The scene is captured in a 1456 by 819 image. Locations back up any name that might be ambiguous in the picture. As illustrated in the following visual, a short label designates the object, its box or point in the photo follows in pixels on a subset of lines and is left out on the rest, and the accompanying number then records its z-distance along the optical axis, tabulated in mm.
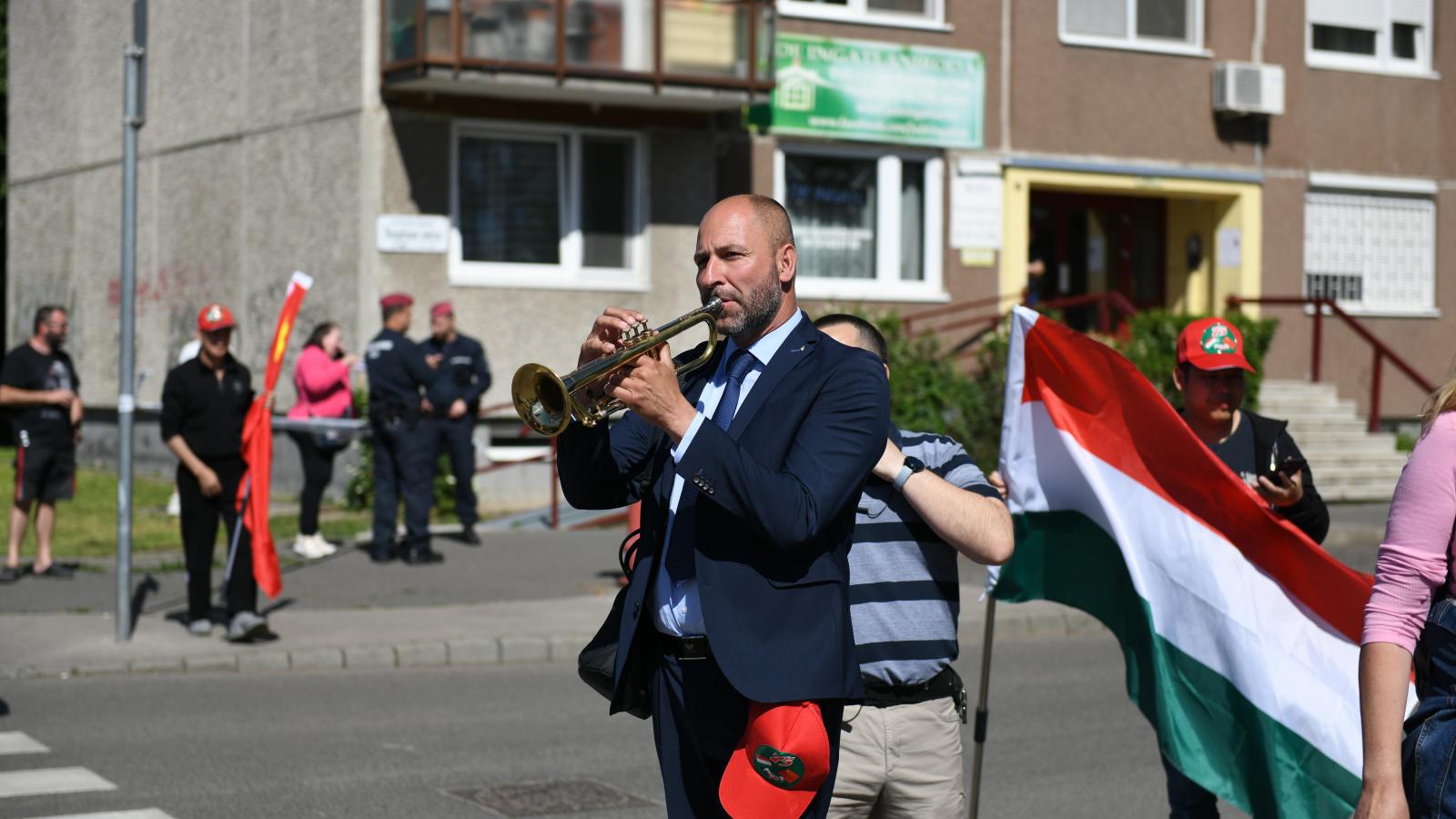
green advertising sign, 21078
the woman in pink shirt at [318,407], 15133
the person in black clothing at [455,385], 14977
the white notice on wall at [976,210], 22234
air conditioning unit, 23422
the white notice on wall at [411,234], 19422
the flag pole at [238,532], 11047
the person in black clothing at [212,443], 11031
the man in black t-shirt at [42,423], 13594
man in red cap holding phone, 5691
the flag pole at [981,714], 5926
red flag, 11180
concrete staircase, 20688
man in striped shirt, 4441
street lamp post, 10875
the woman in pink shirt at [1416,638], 3285
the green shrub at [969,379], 18250
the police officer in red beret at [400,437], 14703
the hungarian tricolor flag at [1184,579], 5344
